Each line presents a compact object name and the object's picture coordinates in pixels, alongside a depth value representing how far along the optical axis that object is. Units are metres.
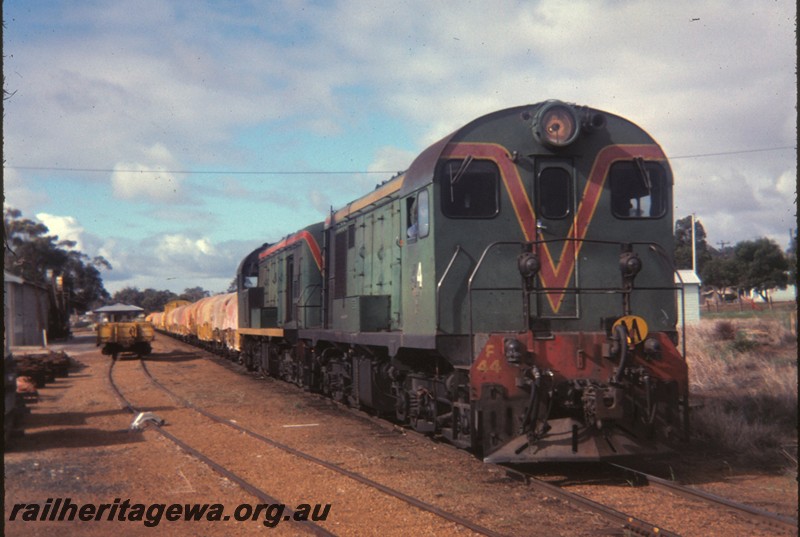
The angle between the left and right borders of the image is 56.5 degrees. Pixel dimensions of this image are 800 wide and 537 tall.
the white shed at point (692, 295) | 34.62
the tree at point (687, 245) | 68.00
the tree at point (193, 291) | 130.00
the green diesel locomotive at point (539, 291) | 7.75
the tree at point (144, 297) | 133.59
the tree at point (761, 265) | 53.50
